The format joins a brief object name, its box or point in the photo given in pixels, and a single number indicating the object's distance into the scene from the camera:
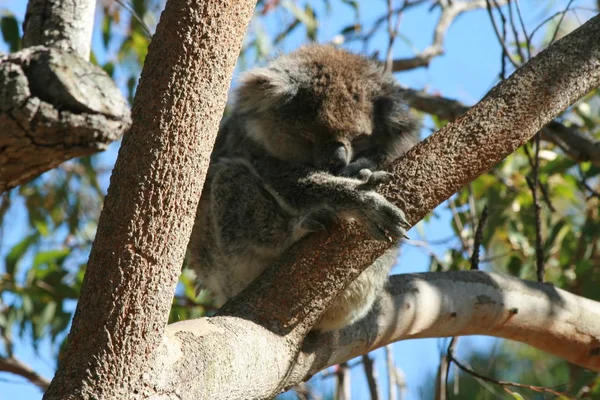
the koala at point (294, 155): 5.65
